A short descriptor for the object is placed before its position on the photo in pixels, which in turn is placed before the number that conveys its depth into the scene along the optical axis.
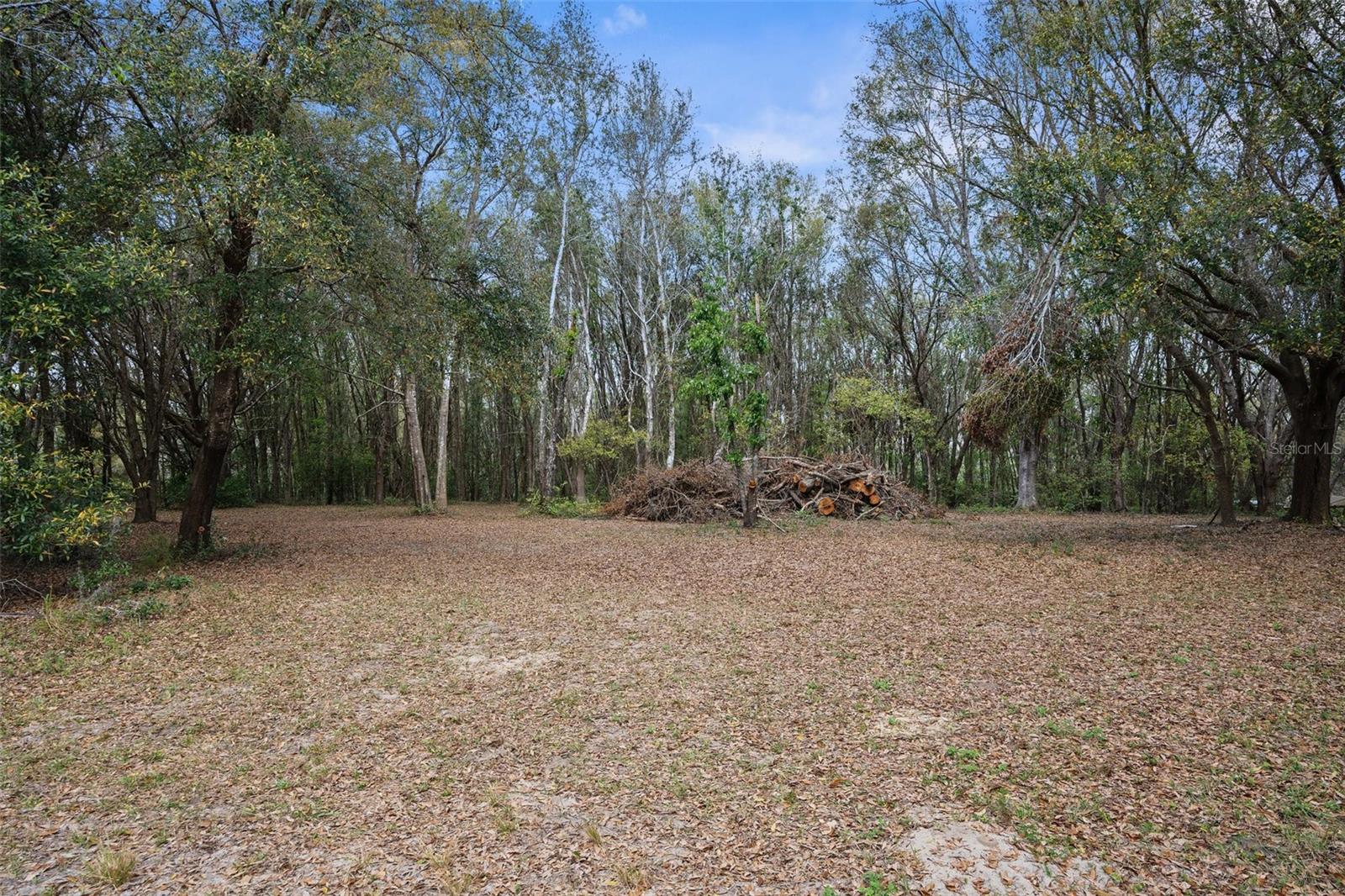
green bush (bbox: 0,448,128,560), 5.66
